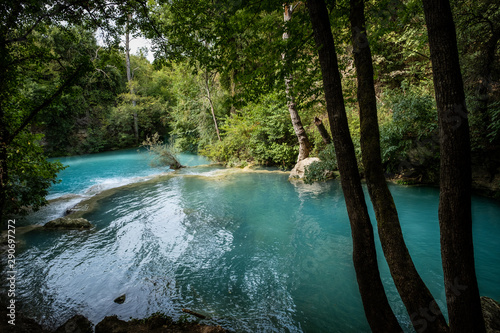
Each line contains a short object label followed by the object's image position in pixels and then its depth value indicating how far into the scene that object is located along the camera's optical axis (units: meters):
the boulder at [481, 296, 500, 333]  2.56
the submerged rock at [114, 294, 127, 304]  4.00
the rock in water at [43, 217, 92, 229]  7.15
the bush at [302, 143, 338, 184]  10.15
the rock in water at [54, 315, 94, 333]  3.16
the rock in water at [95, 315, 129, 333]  3.05
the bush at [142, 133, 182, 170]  15.44
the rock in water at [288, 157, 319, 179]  11.01
